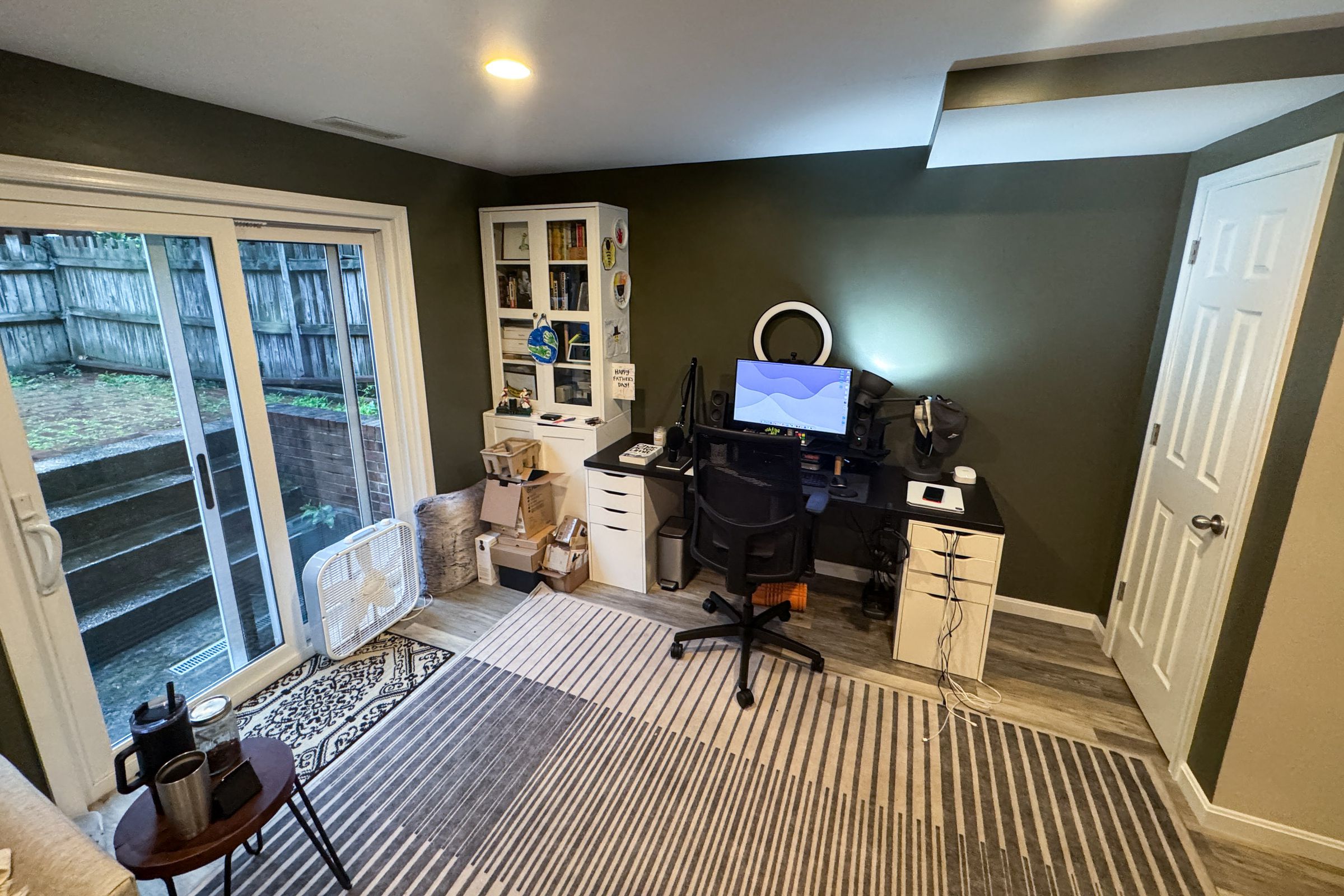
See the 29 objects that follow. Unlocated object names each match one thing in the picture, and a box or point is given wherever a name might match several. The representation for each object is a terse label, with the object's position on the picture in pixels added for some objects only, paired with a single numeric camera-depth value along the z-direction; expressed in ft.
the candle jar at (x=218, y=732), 4.84
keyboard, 8.96
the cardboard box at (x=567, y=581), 10.52
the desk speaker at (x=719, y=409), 10.38
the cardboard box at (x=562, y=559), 10.48
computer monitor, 9.61
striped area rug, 5.71
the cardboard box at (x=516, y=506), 10.57
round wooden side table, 4.31
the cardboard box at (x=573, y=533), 10.76
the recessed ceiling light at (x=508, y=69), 5.34
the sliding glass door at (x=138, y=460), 5.92
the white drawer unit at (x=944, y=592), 7.92
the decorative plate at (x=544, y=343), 10.96
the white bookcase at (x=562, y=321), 10.46
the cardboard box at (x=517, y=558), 10.50
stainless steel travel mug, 4.43
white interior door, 5.77
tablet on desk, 8.22
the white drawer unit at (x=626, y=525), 10.09
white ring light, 9.95
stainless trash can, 10.59
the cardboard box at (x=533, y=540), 10.56
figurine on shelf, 11.53
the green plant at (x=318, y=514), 9.15
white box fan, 8.32
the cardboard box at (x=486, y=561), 10.73
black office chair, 7.26
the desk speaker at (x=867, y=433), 9.52
